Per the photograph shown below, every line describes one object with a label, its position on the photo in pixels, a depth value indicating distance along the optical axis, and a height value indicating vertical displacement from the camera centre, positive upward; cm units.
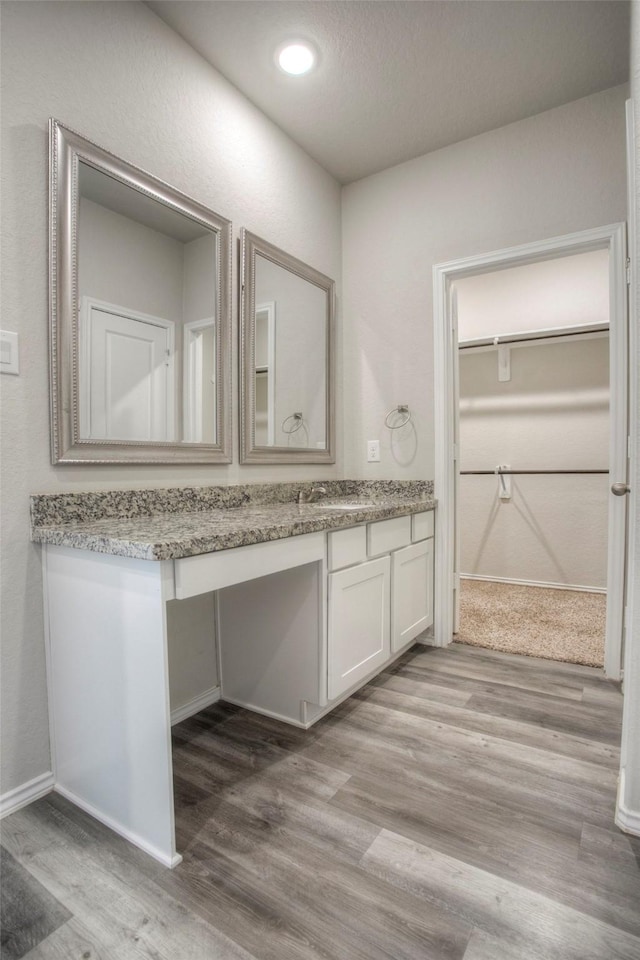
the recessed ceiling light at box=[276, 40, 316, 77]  195 +166
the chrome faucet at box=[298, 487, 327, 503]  249 -13
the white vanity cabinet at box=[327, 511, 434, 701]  183 -53
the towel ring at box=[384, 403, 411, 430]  272 +32
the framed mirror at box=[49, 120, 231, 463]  151 +54
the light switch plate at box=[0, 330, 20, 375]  137 +33
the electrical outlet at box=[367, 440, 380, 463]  285 +11
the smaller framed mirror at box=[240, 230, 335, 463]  221 +55
